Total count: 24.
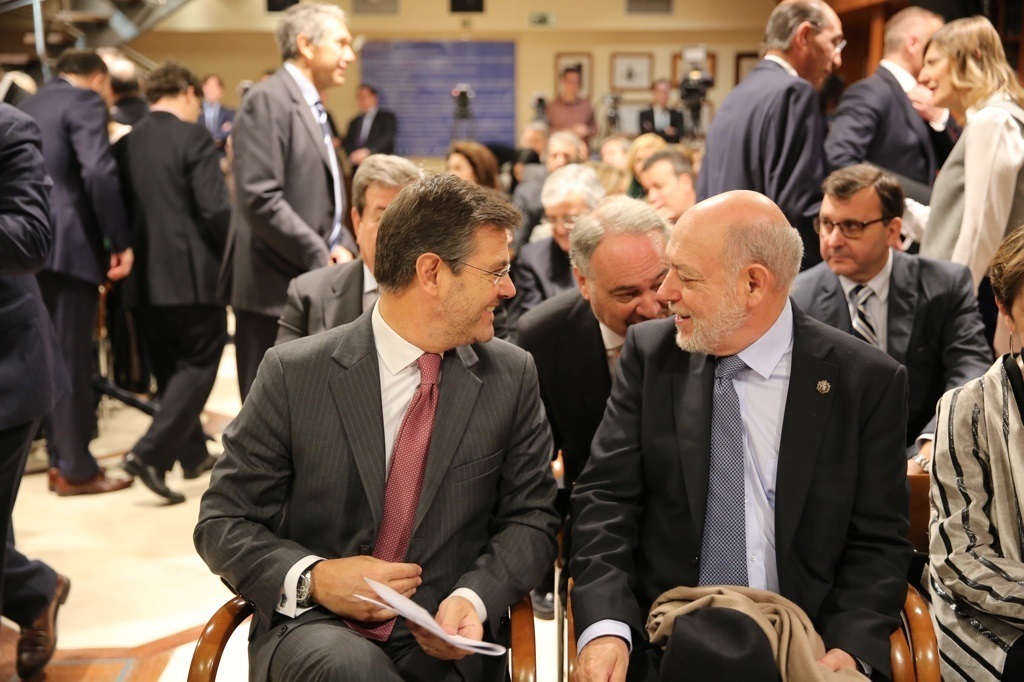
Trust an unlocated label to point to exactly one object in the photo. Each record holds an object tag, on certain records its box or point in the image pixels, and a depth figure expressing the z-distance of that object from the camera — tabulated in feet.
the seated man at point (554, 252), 12.41
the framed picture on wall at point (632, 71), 43.55
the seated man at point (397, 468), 6.05
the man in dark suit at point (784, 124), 11.48
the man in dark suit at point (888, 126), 12.62
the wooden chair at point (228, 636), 5.74
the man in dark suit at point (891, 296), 9.21
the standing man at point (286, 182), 11.98
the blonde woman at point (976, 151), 10.39
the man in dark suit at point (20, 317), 8.17
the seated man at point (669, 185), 14.08
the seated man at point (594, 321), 8.30
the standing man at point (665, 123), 26.19
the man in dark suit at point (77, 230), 14.61
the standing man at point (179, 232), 15.37
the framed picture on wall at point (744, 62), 43.19
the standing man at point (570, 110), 38.78
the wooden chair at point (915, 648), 5.80
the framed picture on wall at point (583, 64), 43.50
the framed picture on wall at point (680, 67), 42.89
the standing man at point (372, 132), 37.70
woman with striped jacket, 6.27
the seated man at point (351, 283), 9.22
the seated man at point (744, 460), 6.25
